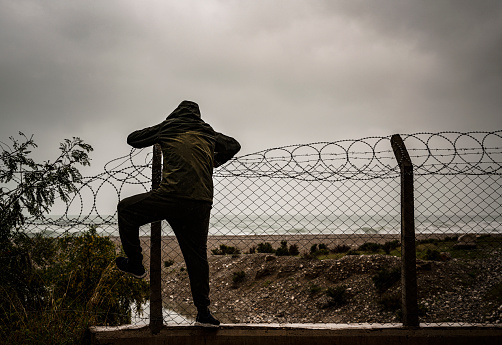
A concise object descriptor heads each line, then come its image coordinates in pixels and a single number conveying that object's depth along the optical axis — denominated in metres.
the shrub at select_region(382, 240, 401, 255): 16.26
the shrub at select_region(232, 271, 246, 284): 12.52
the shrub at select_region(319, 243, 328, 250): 17.72
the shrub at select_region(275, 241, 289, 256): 15.60
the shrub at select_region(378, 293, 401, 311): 8.18
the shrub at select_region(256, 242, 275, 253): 17.41
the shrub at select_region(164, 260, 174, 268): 16.73
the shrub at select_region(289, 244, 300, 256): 16.44
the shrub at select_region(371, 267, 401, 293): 9.12
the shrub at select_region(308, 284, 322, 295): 10.32
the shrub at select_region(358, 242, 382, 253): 16.66
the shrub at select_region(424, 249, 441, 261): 11.62
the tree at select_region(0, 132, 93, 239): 4.39
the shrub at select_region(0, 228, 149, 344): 3.75
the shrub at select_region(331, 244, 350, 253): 17.11
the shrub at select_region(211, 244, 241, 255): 18.01
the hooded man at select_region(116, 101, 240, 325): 3.21
